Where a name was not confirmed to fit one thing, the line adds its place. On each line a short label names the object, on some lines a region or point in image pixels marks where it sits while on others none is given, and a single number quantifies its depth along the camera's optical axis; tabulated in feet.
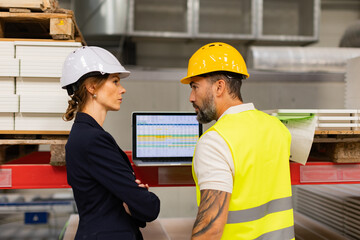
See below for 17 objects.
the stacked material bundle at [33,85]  7.56
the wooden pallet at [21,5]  7.53
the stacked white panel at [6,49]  7.55
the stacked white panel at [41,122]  7.73
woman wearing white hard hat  5.39
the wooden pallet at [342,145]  8.32
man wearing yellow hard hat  5.05
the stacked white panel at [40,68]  7.58
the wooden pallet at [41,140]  7.58
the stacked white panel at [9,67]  7.50
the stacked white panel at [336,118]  8.11
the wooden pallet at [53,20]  7.54
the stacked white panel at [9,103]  7.53
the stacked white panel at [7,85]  7.61
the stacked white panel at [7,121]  7.65
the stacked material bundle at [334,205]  11.09
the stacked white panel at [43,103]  7.65
